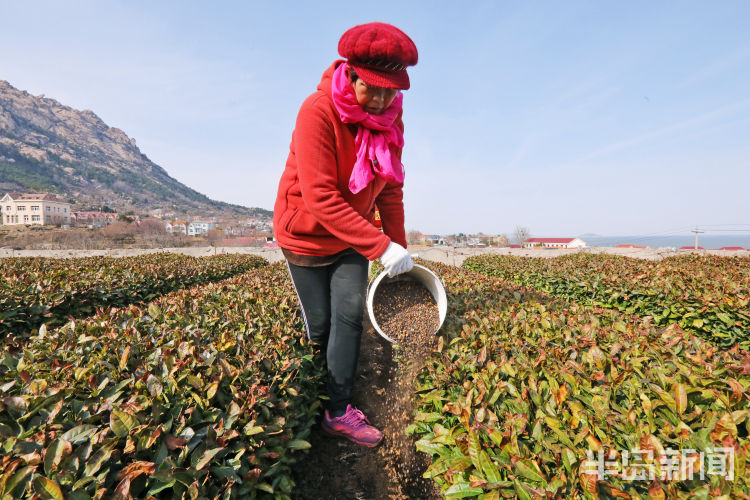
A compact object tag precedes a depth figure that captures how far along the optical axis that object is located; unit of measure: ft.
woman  5.26
